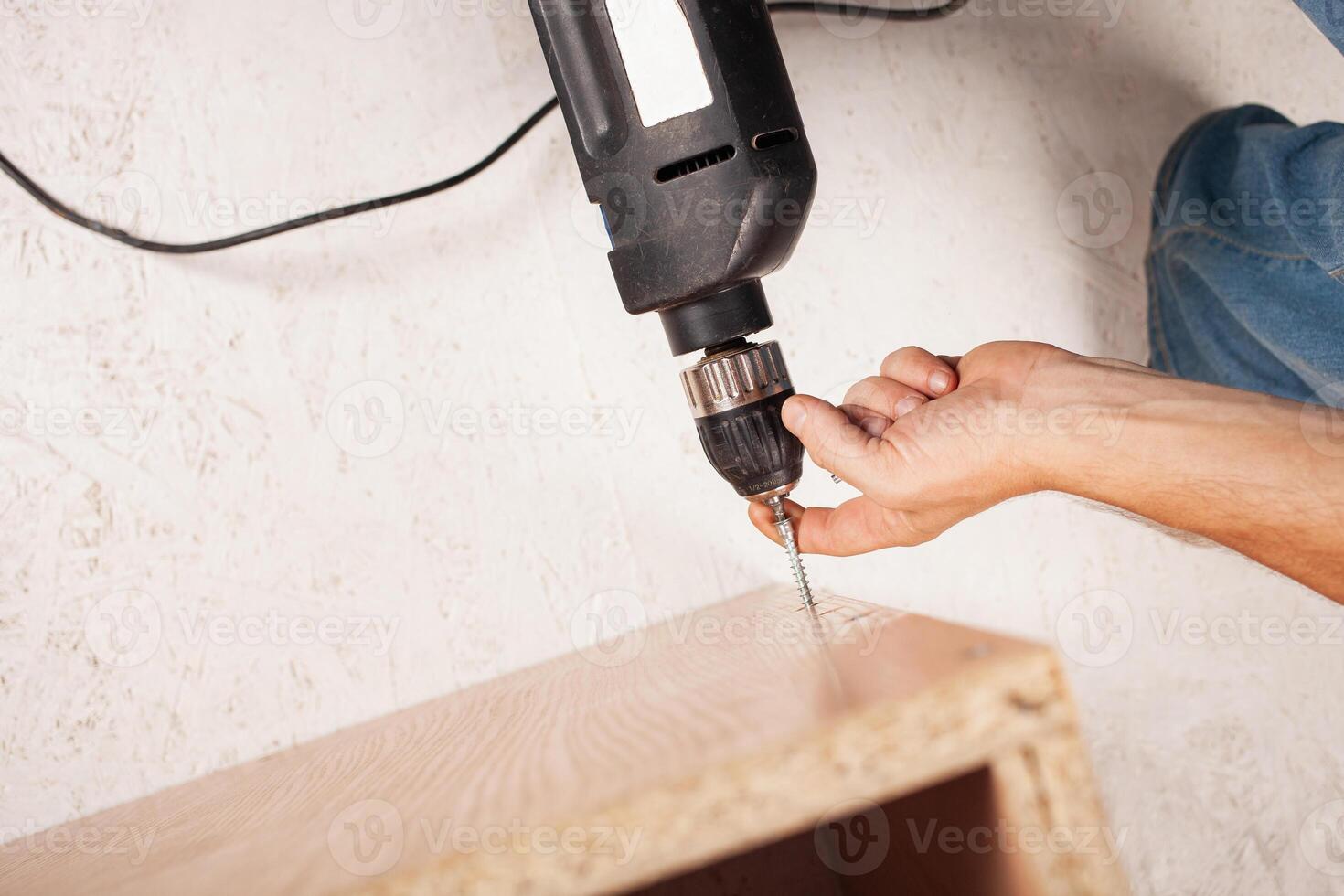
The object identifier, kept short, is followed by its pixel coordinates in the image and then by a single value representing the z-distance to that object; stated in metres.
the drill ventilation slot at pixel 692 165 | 0.57
